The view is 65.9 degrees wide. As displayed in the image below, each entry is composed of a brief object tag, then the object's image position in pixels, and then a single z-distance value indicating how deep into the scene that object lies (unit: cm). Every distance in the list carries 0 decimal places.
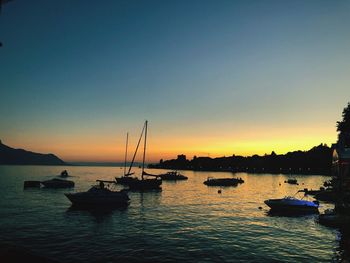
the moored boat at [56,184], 8425
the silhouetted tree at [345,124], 6191
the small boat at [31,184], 8344
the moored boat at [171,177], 14550
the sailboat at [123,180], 9272
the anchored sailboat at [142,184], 7919
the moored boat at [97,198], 4456
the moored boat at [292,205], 4503
